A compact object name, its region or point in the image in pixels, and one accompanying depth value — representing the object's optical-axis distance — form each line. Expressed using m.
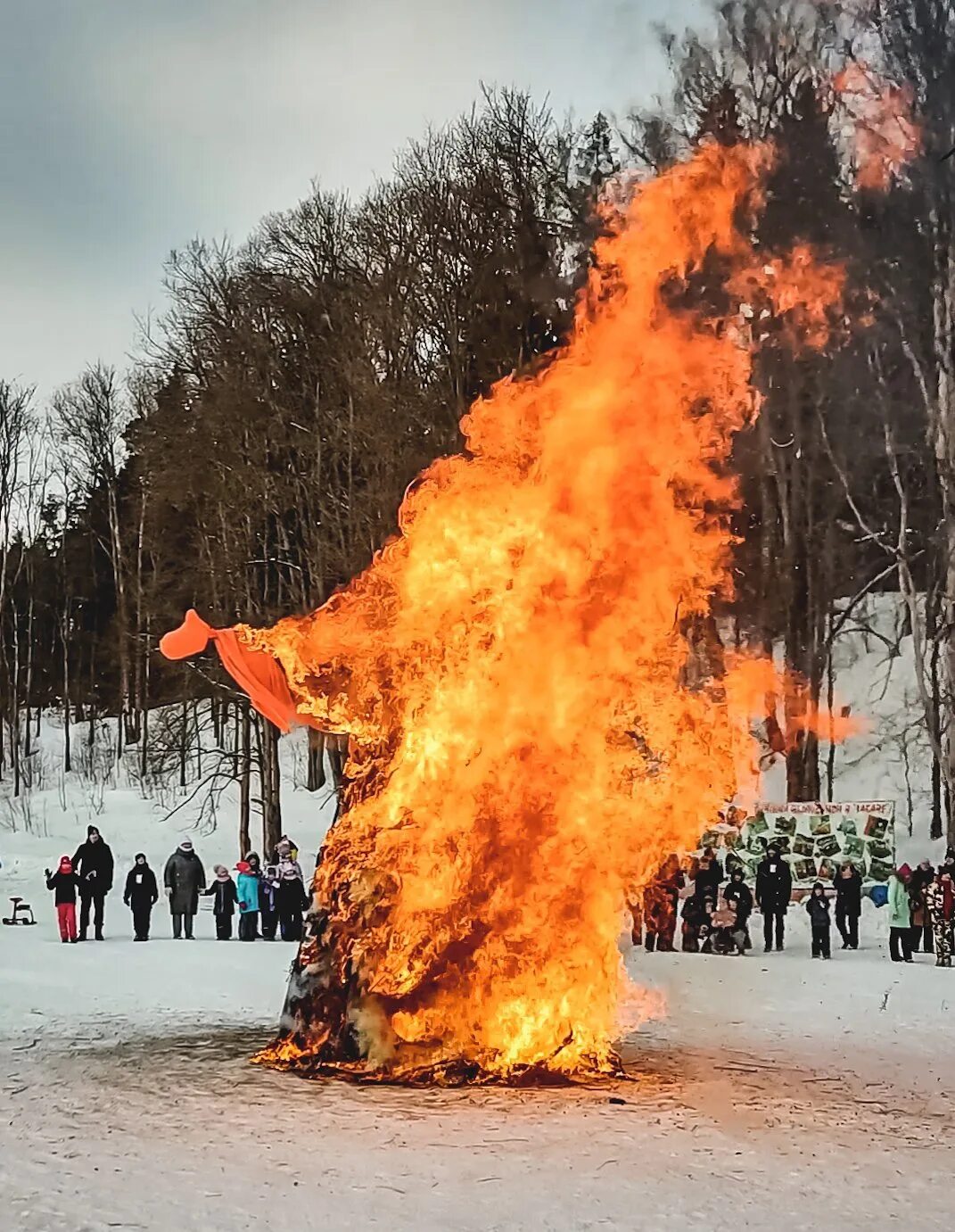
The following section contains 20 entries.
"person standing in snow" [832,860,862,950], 20.31
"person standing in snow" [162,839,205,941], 20.67
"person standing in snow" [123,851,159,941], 19.94
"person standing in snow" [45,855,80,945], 19.48
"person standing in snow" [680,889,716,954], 19.58
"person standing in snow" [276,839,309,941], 20.48
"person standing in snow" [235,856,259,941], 20.52
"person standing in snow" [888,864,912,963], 18.64
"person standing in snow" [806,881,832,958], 19.23
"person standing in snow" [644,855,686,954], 19.17
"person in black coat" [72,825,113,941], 19.89
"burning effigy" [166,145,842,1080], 10.20
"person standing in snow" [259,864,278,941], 20.55
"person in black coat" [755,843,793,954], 20.50
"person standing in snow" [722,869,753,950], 19.81
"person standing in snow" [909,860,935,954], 19.16
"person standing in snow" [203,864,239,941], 20.73
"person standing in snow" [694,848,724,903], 20.06
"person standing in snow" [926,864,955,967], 18.34
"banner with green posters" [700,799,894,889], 21.03
